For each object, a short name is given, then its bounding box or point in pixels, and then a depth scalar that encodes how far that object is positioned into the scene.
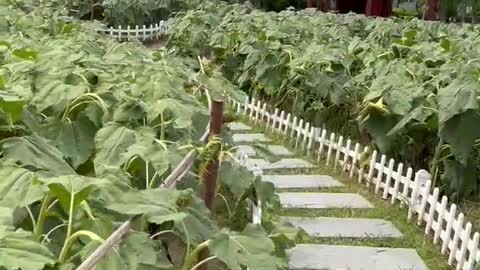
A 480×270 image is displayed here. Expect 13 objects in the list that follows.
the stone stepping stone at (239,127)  10.34
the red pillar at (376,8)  25.16
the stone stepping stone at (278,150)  8.72
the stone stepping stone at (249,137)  9.53
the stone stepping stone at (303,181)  7.73
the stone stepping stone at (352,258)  5.72
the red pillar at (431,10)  25.94
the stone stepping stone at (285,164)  8.31
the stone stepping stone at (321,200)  7.09
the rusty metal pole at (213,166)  3.80
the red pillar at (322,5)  27.97
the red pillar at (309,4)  27.54
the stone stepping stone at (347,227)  6.36
